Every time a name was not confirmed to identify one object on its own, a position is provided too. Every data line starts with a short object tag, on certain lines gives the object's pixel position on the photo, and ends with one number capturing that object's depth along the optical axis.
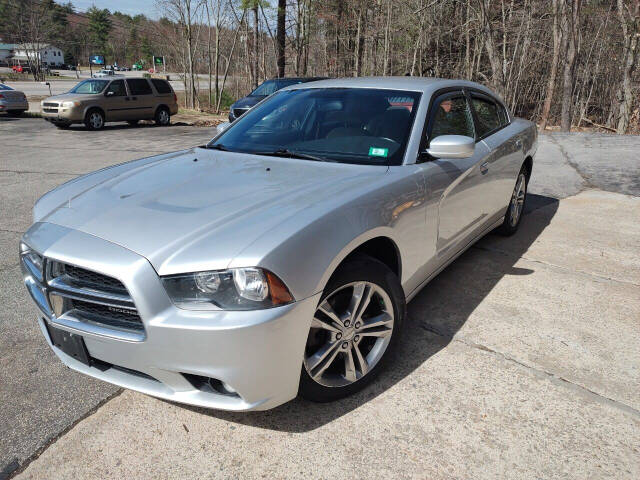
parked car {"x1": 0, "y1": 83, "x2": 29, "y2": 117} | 19.05
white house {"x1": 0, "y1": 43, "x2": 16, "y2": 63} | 104.62
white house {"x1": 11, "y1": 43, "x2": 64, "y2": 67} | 55.66
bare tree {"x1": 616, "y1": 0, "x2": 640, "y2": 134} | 18.28
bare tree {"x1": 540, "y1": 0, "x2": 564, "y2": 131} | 15.67
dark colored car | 13.25
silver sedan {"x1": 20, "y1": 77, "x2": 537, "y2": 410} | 1.92
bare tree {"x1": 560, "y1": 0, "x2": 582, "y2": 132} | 15.35
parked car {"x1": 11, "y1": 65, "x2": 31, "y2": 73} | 72.04
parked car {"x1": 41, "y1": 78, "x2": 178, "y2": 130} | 15.14
